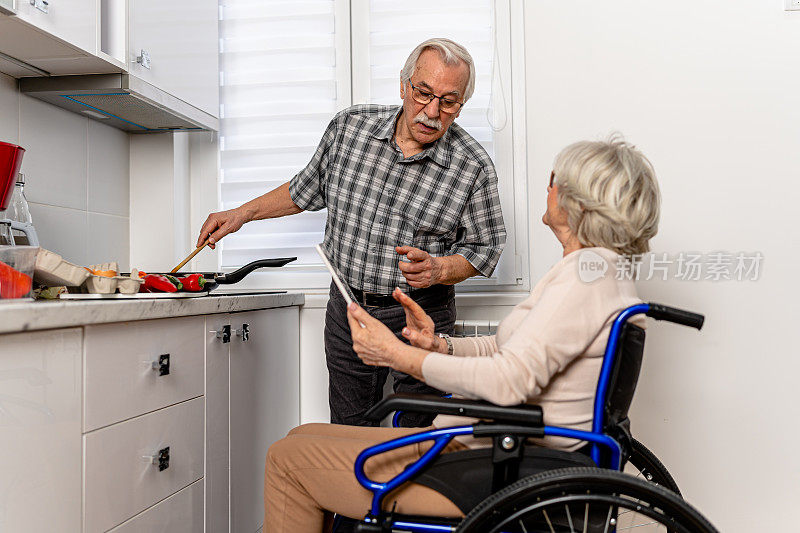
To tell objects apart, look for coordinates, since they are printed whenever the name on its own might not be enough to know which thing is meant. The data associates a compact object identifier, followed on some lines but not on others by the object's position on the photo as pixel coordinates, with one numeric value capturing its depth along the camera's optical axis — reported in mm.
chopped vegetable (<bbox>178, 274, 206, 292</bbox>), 1790
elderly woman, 1189
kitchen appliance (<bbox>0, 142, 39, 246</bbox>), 1627
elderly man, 2047
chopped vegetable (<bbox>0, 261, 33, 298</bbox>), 1227
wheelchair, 1084
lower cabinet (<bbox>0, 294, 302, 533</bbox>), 1181
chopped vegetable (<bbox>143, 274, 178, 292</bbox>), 1708
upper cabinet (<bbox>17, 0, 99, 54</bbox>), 1575
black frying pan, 1930
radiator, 2357
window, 2520
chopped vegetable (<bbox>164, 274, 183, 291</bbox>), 1752
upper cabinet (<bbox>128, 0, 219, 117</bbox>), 2051
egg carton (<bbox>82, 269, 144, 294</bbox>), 1515
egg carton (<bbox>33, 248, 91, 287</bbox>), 1385
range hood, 1962
